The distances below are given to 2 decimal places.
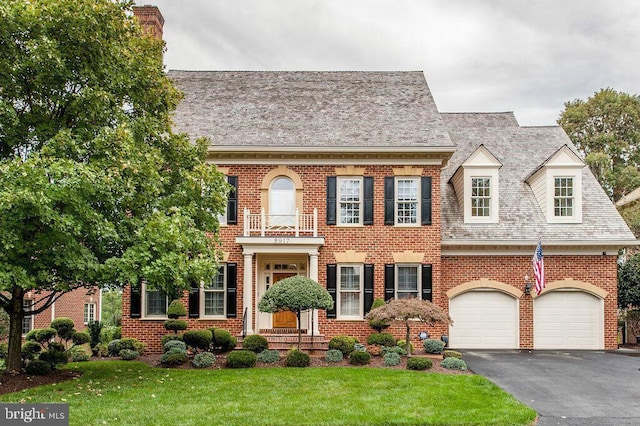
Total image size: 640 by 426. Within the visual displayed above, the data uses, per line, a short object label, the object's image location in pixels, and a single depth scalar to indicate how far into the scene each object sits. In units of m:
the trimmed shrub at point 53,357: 13.77
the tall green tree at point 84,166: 10.48
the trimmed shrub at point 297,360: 14.37
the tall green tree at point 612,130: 32.34
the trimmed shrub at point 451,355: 15.49
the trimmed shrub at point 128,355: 16.09
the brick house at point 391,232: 18.34
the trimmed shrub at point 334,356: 15.07
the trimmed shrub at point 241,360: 14.30
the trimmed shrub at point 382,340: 16.83
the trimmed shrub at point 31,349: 16.02
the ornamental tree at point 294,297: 14.46
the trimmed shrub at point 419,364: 13.89
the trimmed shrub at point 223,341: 16.46
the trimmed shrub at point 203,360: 14.52
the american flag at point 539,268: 17.00
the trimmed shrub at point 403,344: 16.92
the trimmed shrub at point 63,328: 17.78
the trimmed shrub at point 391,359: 14.64
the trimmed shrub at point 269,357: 14.81
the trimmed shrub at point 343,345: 15.78
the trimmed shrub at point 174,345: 15.93
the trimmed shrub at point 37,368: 12.59
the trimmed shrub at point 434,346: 16.28
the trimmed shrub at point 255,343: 15.77
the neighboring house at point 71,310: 27.88
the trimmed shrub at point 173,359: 14.68
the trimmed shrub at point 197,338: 15.86
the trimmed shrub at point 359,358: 14.78
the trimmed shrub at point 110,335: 19.61
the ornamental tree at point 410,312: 14.48
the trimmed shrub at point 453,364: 14.11
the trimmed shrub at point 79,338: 17.67
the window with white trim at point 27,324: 27.75
